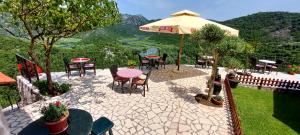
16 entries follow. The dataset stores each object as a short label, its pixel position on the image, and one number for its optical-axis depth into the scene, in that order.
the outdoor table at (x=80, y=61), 7.29
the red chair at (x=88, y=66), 7.38
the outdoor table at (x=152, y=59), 8.43
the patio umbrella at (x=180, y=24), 6.10
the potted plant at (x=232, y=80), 7.46
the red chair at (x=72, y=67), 6.88
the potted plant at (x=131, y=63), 8.25
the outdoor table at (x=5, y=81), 2.99
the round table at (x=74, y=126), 2.65
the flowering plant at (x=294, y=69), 9.66
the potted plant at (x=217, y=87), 5.82
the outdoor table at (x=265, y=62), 9.14
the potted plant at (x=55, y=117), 2.54
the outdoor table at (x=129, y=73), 5.80
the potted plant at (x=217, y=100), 5.28
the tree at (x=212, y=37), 4.97
